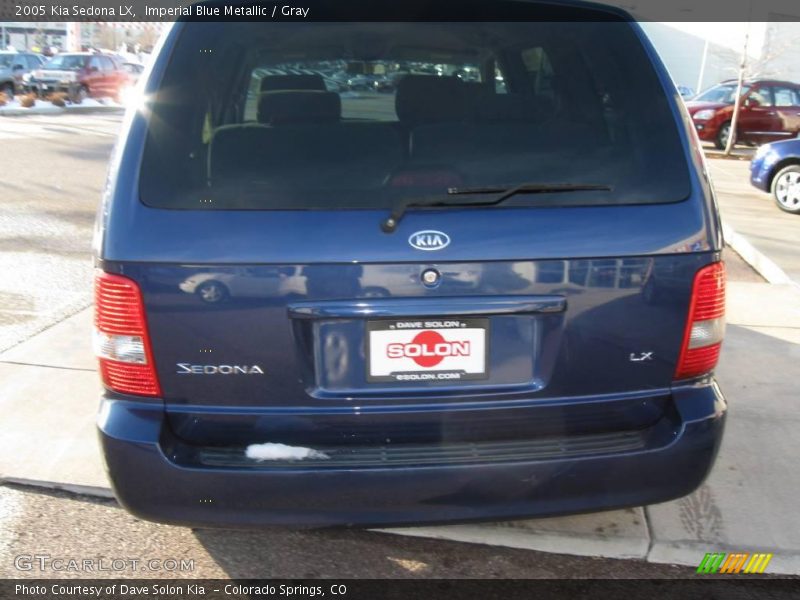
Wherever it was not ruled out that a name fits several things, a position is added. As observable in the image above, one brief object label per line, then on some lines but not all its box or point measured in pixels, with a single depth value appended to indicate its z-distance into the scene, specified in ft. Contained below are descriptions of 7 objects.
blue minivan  7.68
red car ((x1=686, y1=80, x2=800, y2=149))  62.64
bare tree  58.34
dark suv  90.43
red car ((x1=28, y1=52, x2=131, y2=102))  86.63
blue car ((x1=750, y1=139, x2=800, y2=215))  35.06
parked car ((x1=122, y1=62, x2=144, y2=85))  98.90
